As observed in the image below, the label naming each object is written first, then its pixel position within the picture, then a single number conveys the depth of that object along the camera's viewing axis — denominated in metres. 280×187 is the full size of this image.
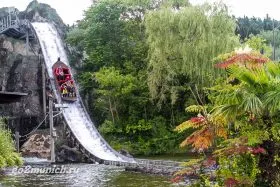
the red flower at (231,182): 7.77
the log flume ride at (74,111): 24.70
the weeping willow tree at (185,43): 26.34
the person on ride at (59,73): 32.00
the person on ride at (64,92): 30.37
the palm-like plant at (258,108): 7.94
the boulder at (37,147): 26.27
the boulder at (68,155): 24.81
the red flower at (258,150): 7.88
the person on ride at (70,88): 30.70
